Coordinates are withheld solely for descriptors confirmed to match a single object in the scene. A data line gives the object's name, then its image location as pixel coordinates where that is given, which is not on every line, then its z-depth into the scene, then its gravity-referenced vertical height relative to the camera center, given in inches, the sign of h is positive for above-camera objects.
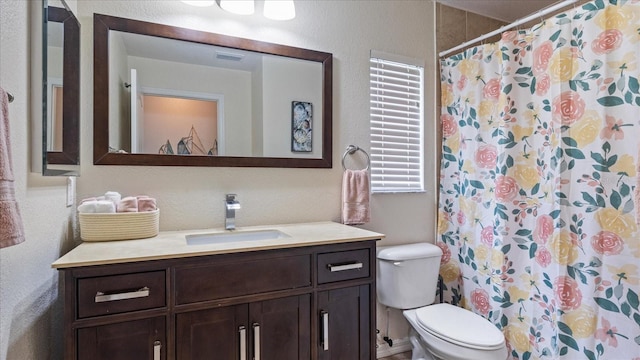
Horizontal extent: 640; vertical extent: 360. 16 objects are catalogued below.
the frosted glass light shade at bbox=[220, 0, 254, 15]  67.7 +36.8
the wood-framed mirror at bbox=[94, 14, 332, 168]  61.9 +17.6
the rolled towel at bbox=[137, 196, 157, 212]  58.9 -4.4
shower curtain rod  64.2 +35.3
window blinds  85.8 +14.7
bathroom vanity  44.0 -18.4
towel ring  81.9 +7.5
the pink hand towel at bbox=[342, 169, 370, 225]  78.4 -5.0
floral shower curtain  56.6 -1.1
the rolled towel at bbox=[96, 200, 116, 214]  54.7 -4.6
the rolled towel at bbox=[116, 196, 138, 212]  56.6 -4.4
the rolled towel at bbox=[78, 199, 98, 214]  54.4 -4.6
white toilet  62.0 -30.5
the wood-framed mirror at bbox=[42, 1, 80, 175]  44.3 +13.8
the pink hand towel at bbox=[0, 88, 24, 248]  26.9 -1.4
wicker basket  54.2 -7.9
